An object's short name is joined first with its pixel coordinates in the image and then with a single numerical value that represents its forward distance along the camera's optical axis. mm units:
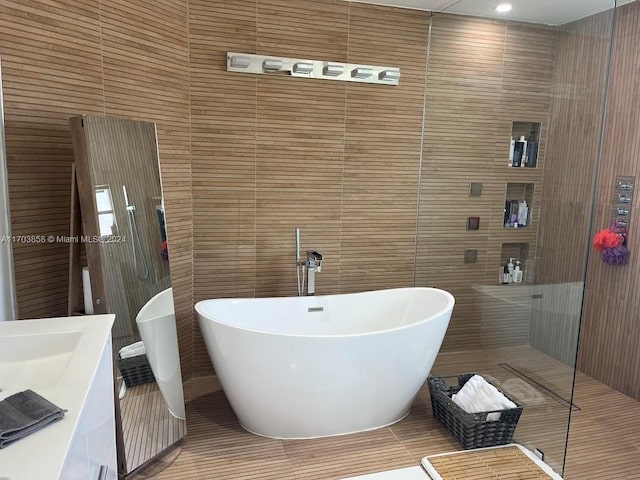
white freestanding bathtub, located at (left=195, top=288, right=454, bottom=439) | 2607
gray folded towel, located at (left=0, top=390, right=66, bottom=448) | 1146
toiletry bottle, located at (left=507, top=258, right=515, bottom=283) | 3261
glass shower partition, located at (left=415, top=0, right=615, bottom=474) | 2648
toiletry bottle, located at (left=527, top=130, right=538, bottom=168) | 3087
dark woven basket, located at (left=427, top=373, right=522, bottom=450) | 2729
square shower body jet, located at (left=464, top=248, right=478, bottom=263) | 3480
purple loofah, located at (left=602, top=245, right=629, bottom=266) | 3402
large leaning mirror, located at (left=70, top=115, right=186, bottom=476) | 2266
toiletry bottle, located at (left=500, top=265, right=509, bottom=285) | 3311
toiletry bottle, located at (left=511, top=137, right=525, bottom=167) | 3172
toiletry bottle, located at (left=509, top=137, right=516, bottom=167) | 3221
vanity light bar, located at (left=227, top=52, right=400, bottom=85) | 3281
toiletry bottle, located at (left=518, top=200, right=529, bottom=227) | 3145
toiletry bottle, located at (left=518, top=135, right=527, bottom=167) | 3152
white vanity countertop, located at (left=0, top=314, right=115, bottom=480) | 1062
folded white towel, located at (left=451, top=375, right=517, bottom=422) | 2855
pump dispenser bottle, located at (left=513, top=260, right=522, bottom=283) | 3221
